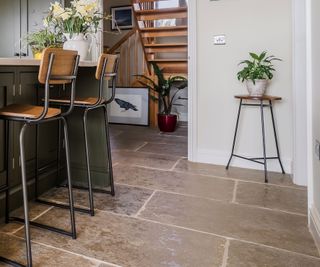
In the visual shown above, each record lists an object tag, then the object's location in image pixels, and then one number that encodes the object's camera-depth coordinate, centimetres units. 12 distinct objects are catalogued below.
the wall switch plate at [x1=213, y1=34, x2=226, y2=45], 310
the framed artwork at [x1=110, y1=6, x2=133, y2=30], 658
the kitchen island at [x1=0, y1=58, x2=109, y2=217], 191
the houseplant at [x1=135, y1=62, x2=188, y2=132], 498
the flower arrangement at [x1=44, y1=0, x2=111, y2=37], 224
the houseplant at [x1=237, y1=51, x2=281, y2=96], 278
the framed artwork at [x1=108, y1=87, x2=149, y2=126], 561
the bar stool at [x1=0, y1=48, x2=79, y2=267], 142
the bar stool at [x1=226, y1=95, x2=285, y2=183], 277
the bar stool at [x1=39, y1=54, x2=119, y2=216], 201
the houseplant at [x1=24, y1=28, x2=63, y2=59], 227
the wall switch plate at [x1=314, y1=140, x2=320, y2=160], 165
